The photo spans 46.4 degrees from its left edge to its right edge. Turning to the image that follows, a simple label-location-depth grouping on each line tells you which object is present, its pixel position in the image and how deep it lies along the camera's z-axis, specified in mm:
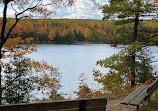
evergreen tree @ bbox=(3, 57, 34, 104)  7569
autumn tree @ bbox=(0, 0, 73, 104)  9047
